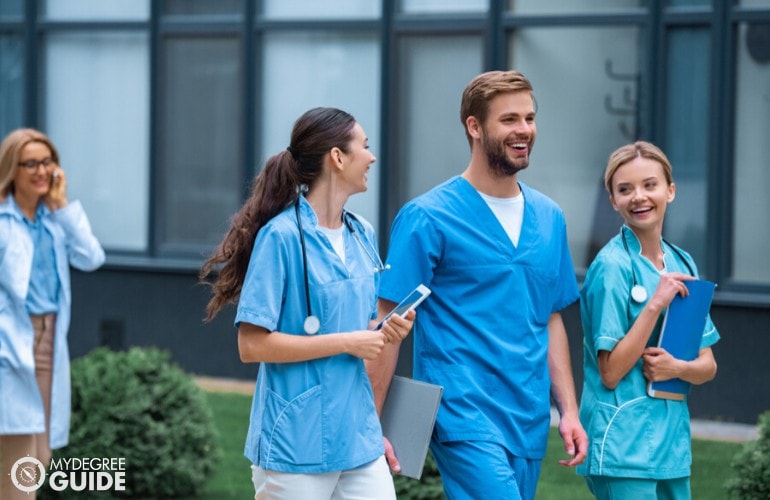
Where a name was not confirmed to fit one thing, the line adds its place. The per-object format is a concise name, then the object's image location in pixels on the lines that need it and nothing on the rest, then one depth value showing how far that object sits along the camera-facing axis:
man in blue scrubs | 7.70
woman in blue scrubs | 7.05
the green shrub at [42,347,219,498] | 12.71
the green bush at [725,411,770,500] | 10.71
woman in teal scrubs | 7.73
